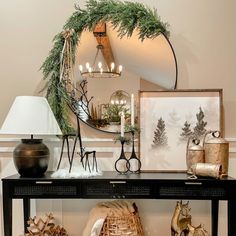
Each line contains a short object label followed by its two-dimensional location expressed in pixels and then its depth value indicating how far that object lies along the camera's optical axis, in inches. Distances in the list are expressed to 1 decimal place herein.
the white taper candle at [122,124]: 96.5
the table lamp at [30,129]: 92.0
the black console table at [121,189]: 87.4
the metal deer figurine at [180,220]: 96.3
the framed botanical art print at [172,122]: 101.9
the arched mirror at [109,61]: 103.6
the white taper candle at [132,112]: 97.6
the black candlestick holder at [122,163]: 97.3
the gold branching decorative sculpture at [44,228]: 95.1
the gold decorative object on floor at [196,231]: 94.1
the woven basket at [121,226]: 93.7
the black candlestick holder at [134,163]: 98.7
